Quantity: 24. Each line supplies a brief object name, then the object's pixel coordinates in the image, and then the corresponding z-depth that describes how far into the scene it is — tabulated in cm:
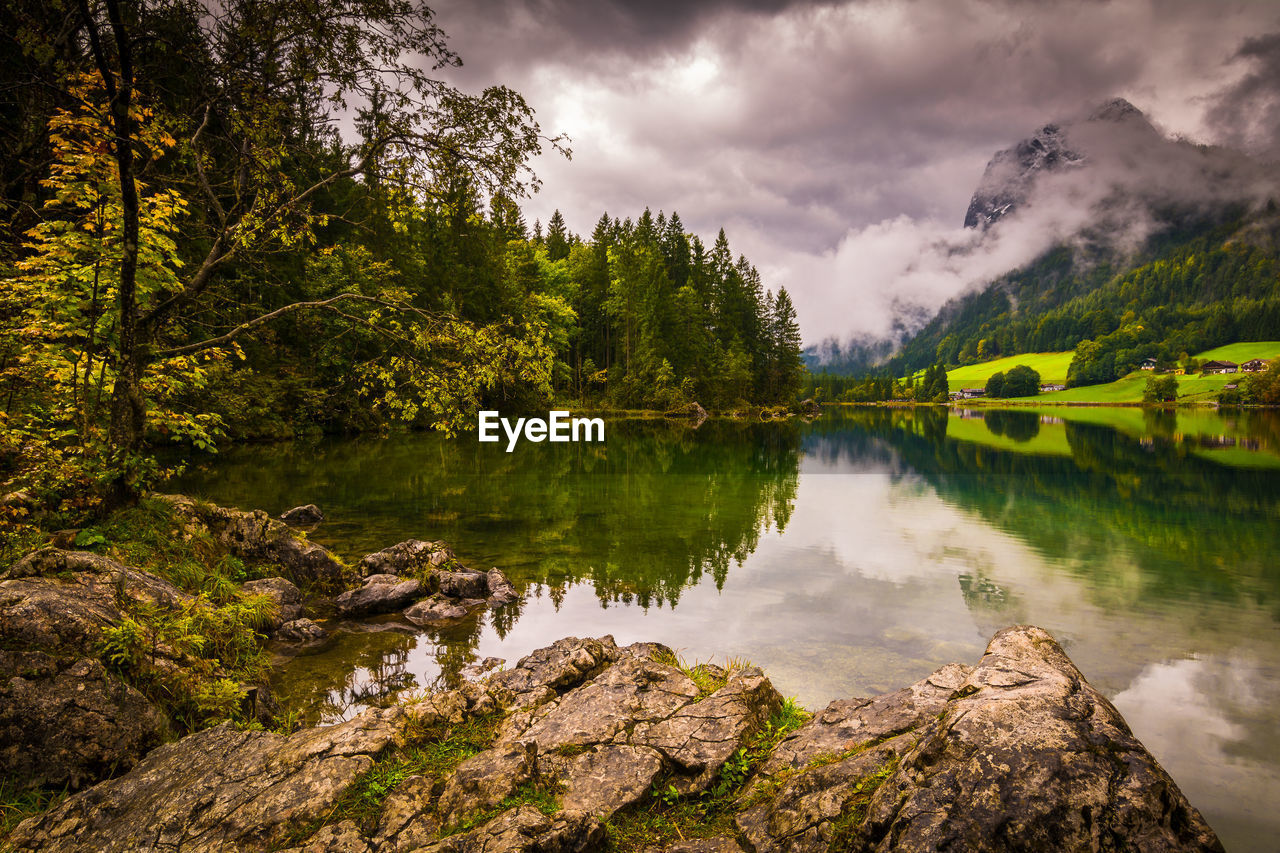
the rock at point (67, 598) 519
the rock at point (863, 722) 473
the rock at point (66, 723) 467
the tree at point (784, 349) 10075
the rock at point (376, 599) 1062
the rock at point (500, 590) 1156
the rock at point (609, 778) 444
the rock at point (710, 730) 482
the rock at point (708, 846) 397
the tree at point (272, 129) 850
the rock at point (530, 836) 386
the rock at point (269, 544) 1111
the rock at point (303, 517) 1645
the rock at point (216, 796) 409
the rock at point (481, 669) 852
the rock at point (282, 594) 952
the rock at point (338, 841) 400
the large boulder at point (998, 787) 309
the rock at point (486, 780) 430
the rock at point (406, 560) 1218
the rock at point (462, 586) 1152
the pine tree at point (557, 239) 9144
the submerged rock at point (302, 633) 916
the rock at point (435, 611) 1046
